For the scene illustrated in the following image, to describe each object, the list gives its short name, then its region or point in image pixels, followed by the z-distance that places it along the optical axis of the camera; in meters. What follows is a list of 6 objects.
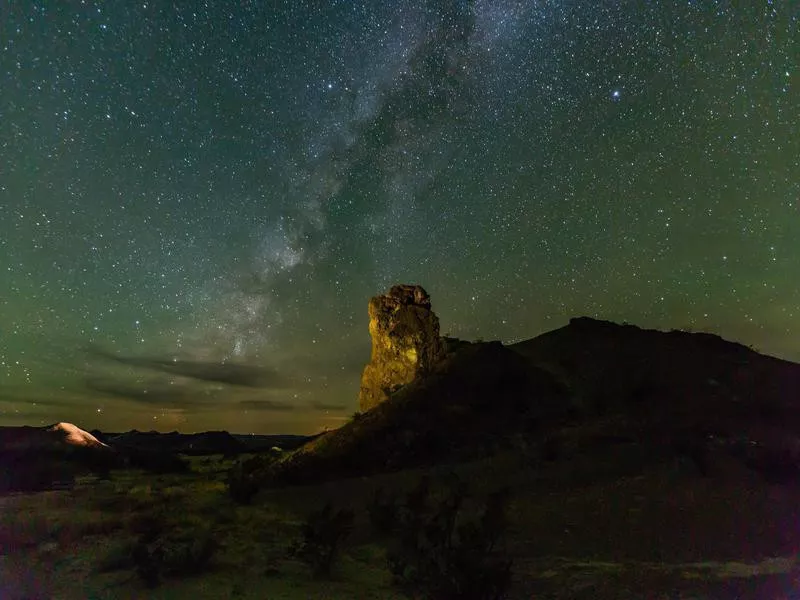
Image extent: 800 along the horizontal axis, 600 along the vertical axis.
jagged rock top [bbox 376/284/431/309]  39.53
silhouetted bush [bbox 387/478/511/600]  7.49
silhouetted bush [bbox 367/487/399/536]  13.55
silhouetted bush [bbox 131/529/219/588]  9.29
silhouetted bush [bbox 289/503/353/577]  9.90
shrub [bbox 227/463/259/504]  19.52
